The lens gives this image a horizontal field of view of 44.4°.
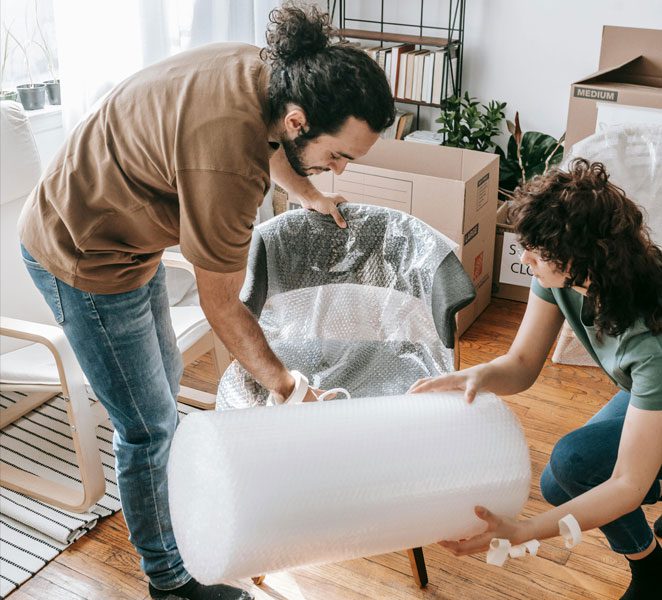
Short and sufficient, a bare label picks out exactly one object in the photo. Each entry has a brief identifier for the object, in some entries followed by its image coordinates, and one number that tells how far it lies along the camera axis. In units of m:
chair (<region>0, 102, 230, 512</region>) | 1.78
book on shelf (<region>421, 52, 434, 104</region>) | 3.14
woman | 1.25
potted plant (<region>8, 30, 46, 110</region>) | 2.47
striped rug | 1.81
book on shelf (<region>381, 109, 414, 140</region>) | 3.33
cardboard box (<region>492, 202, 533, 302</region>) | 2.77
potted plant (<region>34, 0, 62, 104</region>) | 2.54
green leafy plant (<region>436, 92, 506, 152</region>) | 3.07
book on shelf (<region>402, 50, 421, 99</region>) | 3.17
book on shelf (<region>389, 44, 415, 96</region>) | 3.21
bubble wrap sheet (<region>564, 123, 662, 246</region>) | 2.24
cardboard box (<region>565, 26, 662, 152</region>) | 2.42
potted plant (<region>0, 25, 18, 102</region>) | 2.43
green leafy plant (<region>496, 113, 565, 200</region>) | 3.03
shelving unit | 3.16
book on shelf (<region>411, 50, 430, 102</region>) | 3.15
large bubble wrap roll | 1.11
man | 1.19
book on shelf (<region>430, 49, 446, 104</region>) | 3.14
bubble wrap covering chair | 1.85
